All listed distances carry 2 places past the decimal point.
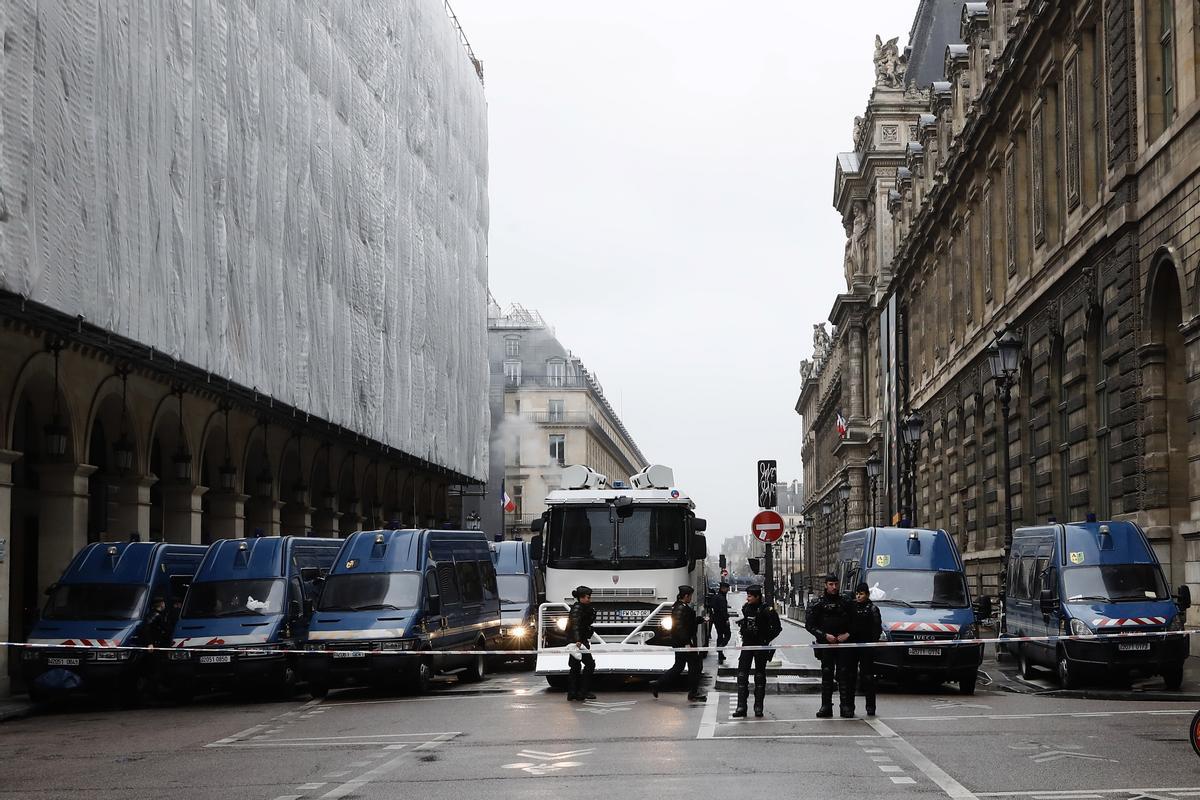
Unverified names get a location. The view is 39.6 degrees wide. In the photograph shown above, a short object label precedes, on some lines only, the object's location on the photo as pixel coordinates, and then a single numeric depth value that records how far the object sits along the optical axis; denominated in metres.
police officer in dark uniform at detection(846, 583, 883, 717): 20.11
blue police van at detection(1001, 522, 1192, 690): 23.28
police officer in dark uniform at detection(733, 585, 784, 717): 20.20
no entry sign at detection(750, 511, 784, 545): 28.03
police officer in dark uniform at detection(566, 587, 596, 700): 23.09
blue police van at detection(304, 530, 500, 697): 25.08
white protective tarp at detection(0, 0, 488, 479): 25.91
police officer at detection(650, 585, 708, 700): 24.00
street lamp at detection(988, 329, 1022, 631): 30.91
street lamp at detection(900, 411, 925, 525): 40.34
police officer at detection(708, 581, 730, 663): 31.99
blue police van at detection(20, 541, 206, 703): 25.30
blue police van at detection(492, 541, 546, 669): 34.53
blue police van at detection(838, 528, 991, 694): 23.89
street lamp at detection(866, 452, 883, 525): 49.41
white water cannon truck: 25.34
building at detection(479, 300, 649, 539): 129.88
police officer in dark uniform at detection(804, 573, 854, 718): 19.98
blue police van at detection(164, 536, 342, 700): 25.50
